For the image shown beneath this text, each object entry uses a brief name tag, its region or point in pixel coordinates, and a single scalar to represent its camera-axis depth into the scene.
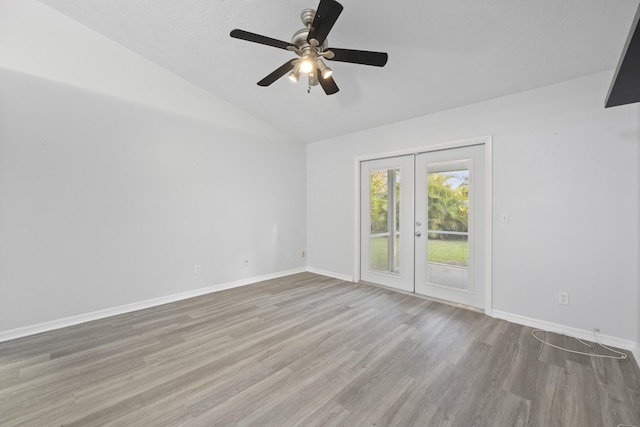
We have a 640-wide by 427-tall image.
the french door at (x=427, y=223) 3.43
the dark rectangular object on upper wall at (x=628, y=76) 1.25
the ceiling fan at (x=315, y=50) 1.76
